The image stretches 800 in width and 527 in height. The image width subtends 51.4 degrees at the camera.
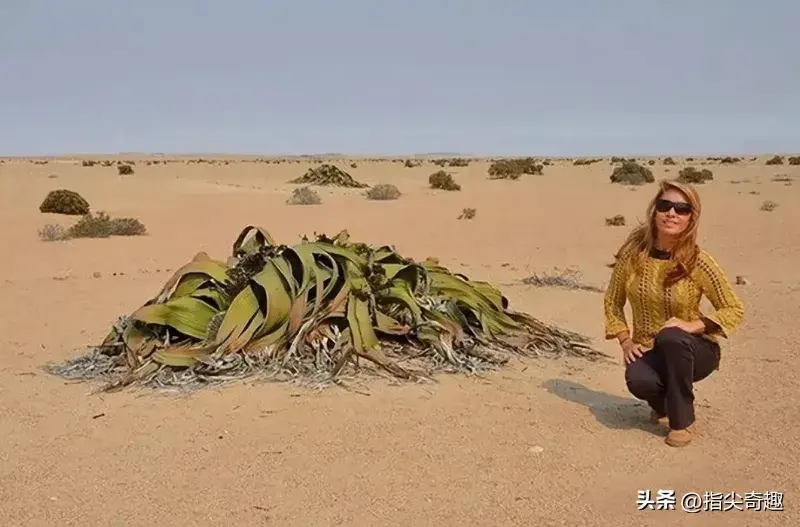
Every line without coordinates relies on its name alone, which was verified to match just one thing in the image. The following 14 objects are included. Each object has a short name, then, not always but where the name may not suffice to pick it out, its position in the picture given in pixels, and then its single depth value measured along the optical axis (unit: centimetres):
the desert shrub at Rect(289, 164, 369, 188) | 2785
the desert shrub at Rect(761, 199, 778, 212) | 1788
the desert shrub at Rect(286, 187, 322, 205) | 2055
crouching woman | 414
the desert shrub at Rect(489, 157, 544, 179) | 3431
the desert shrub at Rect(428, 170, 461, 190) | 2654
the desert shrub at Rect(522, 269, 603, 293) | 893
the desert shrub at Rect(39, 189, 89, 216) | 1766
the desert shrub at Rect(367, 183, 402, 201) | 2255
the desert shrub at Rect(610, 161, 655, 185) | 2989
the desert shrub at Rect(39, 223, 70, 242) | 1368
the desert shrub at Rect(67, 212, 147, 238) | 1410
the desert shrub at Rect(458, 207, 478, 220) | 1733
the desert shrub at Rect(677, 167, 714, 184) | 2985
